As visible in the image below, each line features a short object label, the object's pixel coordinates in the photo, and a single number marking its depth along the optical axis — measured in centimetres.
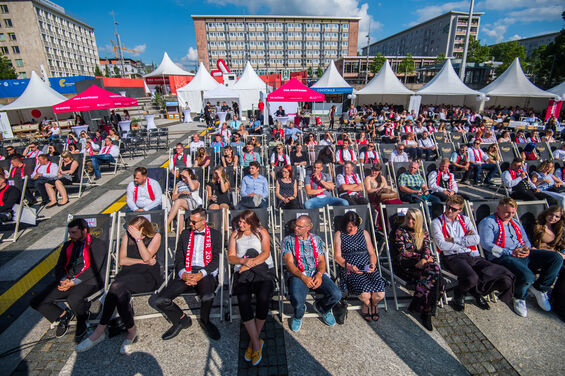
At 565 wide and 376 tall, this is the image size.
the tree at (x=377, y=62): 6094
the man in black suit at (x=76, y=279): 298
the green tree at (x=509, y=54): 5325
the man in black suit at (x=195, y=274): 298
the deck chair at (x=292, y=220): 371
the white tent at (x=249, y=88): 2056
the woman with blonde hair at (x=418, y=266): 305
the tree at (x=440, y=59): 6315
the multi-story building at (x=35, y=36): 5691
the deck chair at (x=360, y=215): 402
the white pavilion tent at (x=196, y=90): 2042
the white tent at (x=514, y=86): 1570
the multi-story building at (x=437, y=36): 8699
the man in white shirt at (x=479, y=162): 758
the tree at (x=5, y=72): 3925
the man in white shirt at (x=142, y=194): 475
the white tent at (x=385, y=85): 1723
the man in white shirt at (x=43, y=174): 638
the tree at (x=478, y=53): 5841
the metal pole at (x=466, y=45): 1716
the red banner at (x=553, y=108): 1645
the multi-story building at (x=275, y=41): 8338
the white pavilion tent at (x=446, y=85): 1602
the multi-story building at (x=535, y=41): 10369
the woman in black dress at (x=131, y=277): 287
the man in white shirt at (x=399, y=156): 705
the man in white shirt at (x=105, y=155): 822
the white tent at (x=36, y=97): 1312
